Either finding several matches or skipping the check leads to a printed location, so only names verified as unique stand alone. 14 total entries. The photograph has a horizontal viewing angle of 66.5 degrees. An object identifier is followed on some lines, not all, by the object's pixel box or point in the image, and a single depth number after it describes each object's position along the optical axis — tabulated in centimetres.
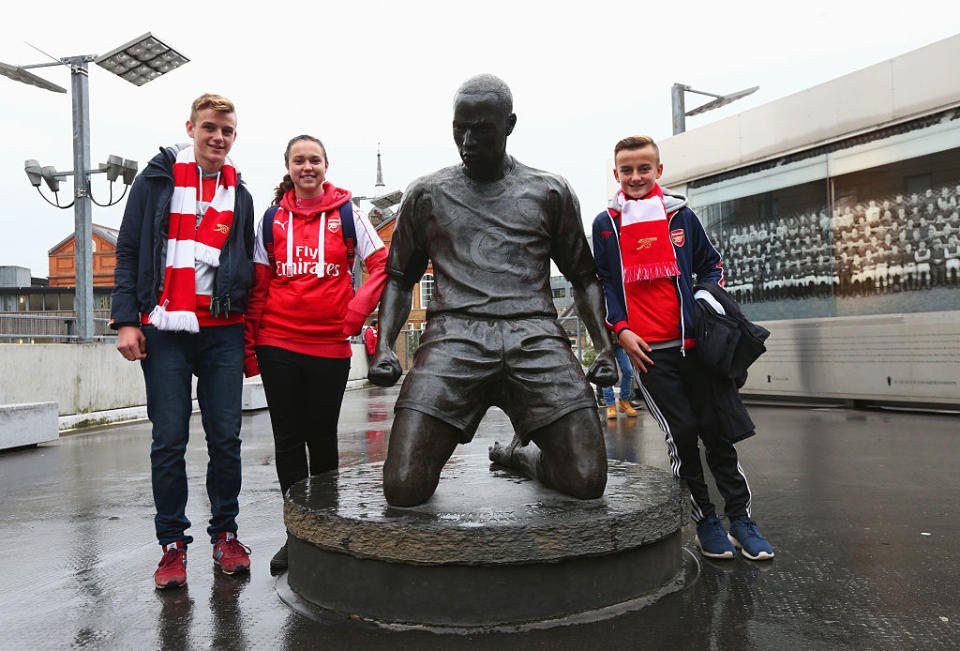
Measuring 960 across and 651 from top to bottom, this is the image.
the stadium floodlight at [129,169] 1075
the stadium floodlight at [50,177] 1108
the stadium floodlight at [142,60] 1030
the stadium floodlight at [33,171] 1112
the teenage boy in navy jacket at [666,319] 324
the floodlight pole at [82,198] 1027
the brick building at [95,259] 4331
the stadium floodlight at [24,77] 1002
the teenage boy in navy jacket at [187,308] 295
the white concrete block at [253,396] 1166
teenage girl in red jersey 317
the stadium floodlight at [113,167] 1052
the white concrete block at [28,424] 745
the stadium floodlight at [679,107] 1170
